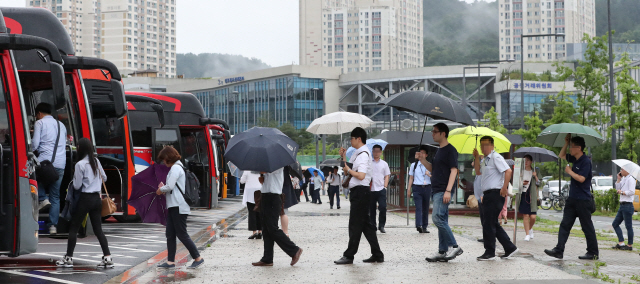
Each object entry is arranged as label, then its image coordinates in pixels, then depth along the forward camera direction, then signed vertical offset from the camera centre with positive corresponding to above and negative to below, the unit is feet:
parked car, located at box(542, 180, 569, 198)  120.92 -6.55
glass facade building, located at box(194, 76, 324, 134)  363.15 +25.70
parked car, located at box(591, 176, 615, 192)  117.89 -5.37
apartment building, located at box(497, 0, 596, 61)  588.50 +103.15
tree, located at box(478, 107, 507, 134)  158.45 +6.19
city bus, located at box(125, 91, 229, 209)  57.72 +1.62
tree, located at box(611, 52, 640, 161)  88.16 +4.59
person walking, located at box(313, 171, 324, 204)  102.12 -4.37
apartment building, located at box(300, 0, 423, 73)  590.55 +95.14
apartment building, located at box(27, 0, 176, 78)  577.02 +100.48
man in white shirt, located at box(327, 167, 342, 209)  84.43 -3.62
